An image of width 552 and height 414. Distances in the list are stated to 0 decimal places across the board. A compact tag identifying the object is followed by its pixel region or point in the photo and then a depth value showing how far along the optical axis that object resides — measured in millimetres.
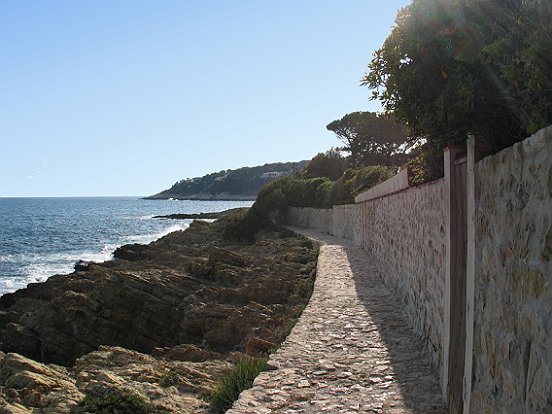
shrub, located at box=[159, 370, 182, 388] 7301
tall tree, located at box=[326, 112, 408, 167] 43969
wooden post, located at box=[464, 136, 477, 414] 4559
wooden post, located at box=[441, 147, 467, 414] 5164
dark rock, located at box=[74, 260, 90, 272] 34656
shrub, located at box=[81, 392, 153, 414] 6094
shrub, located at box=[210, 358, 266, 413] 6203
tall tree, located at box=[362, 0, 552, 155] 4078
